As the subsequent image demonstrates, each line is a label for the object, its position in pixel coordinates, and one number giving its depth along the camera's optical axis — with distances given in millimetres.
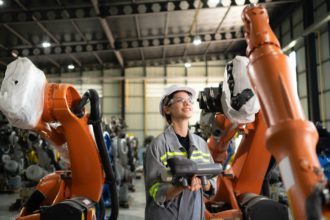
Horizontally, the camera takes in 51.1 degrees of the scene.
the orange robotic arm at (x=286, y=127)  1043
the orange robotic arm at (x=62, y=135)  2393
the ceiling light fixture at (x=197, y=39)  16062
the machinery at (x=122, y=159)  9375
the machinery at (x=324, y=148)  3449
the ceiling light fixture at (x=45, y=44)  15688
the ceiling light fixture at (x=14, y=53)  16016
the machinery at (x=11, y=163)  10212
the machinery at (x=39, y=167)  8711
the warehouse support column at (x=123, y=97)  23048
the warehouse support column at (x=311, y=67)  12789
